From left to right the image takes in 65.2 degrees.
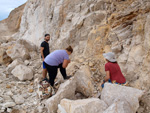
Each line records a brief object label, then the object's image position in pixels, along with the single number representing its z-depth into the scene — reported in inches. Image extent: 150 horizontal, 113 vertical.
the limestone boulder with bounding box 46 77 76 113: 113.5
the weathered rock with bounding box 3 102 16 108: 124.2
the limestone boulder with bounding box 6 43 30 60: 290.7
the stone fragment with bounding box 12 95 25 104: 137.6
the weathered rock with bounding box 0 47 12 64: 296.3
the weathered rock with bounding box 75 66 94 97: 142.4
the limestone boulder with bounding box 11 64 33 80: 197.8
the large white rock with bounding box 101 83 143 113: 95.7
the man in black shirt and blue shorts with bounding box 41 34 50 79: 179.5
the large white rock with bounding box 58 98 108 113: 91.1
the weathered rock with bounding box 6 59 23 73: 231.1
